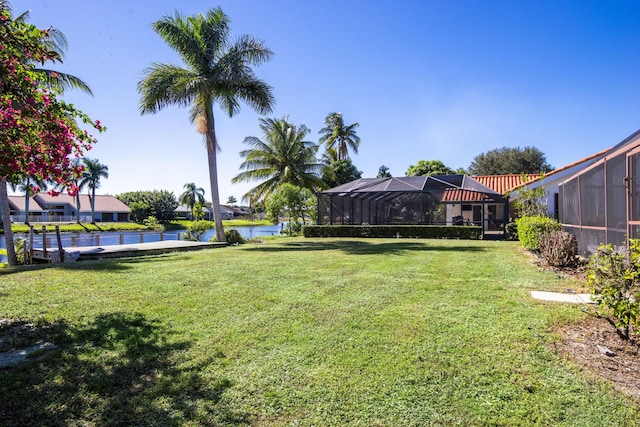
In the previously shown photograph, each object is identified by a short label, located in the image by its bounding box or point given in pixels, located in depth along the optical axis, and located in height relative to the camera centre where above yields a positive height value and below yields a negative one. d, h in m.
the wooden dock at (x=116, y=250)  13.37 -1.18
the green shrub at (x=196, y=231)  21.78 -0.70
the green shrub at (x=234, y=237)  18.12 -0.91
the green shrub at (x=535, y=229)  10.53 -0.35
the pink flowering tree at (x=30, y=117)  3.72 +1.11
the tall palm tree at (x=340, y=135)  39.00 +8.90
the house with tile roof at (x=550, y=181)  13.02 +1.71
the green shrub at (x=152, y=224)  37.38 -0.44
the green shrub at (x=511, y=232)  17.16 -0.70
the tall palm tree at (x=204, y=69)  15.30 +6.44
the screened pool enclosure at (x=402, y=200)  20.23 +1.02
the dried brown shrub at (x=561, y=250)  8.03 -0.75
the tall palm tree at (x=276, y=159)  28.08 +4.56
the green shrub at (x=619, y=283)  3.30 -0.66
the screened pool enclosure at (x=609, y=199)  5.74 +0.33
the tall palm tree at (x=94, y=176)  54.56 +6.79
